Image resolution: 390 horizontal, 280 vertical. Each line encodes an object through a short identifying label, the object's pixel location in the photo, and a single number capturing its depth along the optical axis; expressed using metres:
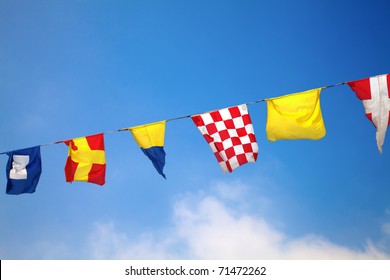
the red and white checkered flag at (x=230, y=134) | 6.70
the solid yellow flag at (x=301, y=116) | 6.19
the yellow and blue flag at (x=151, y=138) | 6.81
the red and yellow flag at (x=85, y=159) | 7.12
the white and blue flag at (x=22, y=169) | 7.47
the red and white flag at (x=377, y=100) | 5.91
